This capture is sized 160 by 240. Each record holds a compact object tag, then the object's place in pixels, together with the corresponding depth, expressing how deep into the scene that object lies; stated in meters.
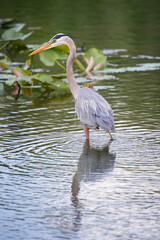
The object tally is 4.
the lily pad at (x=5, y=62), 12.09
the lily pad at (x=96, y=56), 12.04
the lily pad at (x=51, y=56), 11.26
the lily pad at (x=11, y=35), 14.47
